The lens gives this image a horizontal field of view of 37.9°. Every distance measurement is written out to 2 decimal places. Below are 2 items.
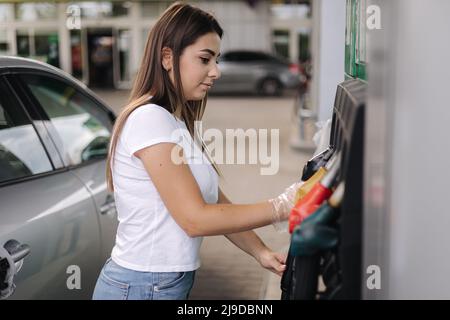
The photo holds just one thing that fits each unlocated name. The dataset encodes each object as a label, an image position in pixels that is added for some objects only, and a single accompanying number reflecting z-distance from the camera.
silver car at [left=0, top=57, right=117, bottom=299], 2.63
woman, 1.76
